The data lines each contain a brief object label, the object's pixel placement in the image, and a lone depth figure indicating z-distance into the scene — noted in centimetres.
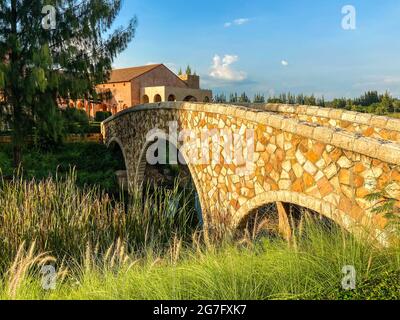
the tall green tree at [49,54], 1416
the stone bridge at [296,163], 486
